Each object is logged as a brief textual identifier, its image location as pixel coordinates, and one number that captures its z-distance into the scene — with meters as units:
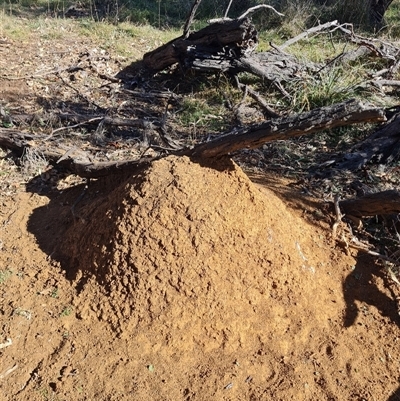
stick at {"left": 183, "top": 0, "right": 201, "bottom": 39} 5.37
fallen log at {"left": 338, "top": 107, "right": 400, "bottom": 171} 3.93
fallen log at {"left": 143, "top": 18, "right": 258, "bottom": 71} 5.27
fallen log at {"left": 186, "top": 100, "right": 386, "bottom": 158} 1.90
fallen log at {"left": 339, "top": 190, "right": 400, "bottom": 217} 2.79
